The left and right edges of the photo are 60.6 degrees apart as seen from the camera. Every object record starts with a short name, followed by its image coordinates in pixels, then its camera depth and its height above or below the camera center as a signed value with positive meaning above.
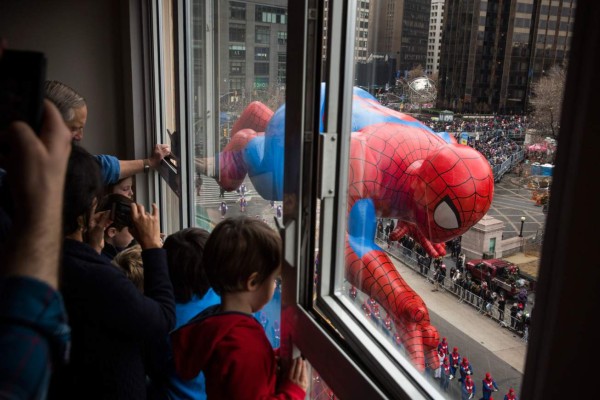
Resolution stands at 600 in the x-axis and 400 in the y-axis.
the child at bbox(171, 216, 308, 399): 0.98 -0.50
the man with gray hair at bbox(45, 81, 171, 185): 1.74 -0.15
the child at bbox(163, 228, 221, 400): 1.33 -0.52
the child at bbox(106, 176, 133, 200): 2.37 -0.54
